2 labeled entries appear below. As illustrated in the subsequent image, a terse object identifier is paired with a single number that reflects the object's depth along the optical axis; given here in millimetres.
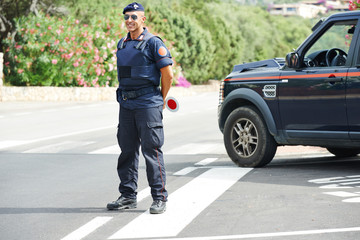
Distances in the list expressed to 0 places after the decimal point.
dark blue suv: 16868
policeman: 12820
